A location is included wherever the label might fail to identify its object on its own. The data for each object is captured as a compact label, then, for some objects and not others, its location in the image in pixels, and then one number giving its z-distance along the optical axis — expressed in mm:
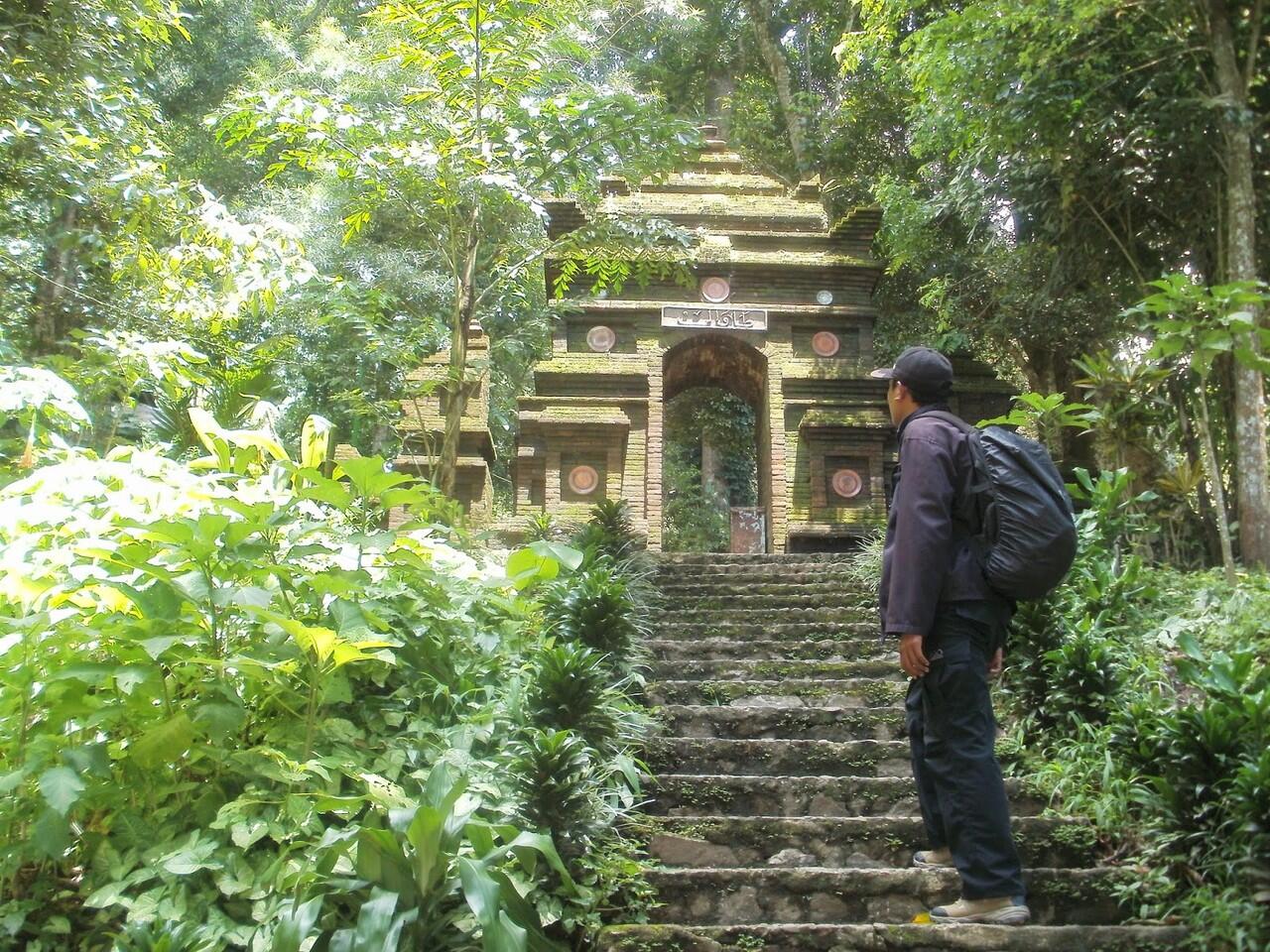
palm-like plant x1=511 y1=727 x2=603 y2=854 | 3369
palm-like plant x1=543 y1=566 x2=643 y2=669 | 5129
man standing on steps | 3055
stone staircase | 3100
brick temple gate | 10844
